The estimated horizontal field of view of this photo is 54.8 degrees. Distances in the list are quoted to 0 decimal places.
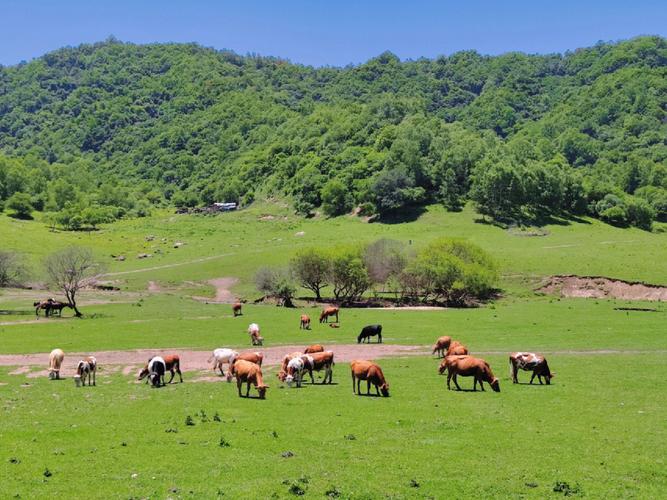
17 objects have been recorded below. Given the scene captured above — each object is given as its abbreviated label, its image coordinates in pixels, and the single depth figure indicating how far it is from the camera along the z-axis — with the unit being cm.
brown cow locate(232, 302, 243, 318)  6481
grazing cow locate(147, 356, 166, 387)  3023
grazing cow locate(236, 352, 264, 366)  3244
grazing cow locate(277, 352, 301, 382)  3052
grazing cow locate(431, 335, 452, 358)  3875
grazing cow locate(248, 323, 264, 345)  4519
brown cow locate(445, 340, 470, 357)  3481
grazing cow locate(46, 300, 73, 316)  6519
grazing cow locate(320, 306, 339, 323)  6099
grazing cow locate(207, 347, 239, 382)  3322
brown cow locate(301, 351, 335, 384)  3056
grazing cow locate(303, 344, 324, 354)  3469
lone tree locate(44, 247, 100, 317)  6612
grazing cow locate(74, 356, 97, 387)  3052
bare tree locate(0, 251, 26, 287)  7994
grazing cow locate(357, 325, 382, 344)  4672
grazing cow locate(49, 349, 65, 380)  3297
